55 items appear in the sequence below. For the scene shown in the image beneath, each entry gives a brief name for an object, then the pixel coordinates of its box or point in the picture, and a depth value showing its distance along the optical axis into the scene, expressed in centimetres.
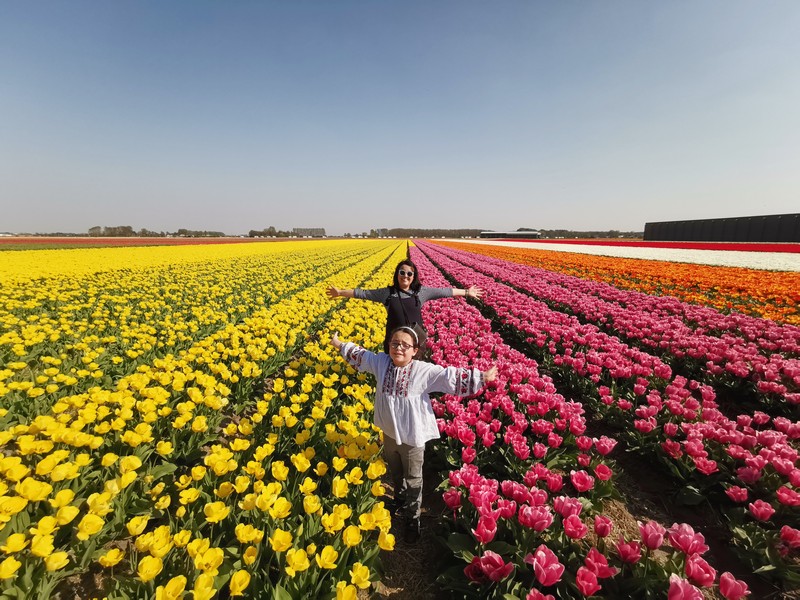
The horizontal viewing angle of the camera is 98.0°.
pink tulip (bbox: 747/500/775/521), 245
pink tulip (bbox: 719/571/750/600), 167
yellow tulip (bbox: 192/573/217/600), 171
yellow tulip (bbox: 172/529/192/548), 201
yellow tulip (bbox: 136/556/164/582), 175
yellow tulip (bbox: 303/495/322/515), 226
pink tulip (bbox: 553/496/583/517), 222
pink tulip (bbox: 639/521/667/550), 199
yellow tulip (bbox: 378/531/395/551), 212
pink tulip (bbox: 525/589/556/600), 174
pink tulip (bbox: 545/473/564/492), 262
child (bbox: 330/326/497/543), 281
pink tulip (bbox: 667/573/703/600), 165
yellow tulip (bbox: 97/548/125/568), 186
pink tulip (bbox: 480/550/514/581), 194
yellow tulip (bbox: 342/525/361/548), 210
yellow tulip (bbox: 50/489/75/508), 215
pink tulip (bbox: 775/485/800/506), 240
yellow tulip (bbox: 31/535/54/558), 180
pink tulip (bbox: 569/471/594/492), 260
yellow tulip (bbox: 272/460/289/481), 247
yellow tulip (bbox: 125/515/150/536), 204
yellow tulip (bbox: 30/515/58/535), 193
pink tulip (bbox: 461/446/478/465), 303
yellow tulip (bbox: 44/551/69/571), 180
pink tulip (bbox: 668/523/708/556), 192
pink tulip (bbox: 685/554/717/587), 175
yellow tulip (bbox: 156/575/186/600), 164
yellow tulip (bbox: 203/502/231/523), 214
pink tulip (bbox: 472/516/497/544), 206
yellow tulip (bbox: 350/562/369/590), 190
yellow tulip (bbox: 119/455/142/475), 242
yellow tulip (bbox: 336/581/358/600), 173
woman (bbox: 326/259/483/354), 452
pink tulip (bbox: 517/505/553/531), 217
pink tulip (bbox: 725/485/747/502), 265
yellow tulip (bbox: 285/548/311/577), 186
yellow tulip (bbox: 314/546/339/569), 198
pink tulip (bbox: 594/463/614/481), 281
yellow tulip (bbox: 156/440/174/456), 288
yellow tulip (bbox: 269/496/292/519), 222
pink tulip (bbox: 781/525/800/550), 216
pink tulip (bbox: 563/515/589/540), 209
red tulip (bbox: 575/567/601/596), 176
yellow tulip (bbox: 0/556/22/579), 166
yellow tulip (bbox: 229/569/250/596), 175
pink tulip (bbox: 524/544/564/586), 179
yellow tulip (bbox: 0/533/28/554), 177
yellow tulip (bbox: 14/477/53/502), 214
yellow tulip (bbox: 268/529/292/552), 195
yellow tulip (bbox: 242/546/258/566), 195
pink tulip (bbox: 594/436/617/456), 297
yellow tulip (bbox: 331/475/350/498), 253
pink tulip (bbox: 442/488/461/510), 242
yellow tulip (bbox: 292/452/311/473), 263
